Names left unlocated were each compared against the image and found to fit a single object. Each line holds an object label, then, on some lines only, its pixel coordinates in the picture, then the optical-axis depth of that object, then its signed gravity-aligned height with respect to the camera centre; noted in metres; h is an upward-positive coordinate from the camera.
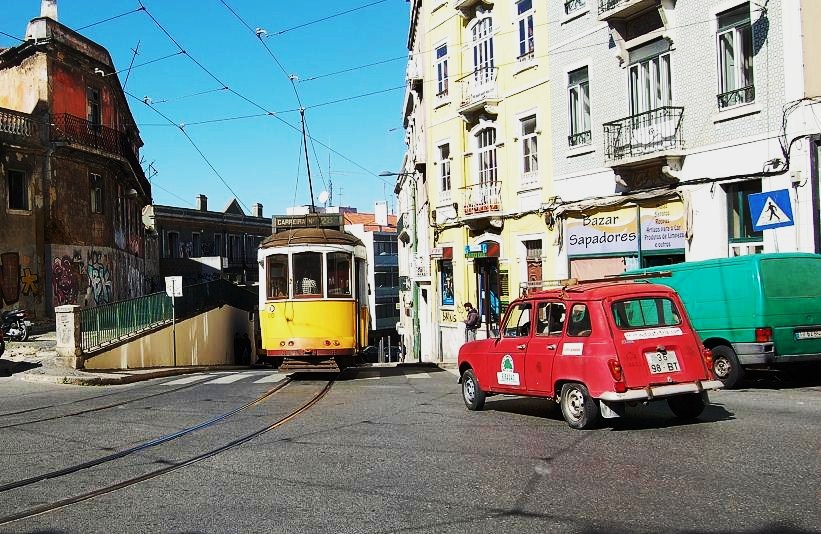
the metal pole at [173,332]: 25.57 -0.73
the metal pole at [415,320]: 36.12 -0.90
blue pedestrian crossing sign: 15.03 +1.44
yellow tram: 17.70 +0.09
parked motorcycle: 24.17 -0.33
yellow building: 24.75 +4.70
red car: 9.16 -0.69
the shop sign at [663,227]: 19.08 +1.49
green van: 12.90 -0.39
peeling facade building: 27.23 +5.08
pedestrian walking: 25.81 -0.70
